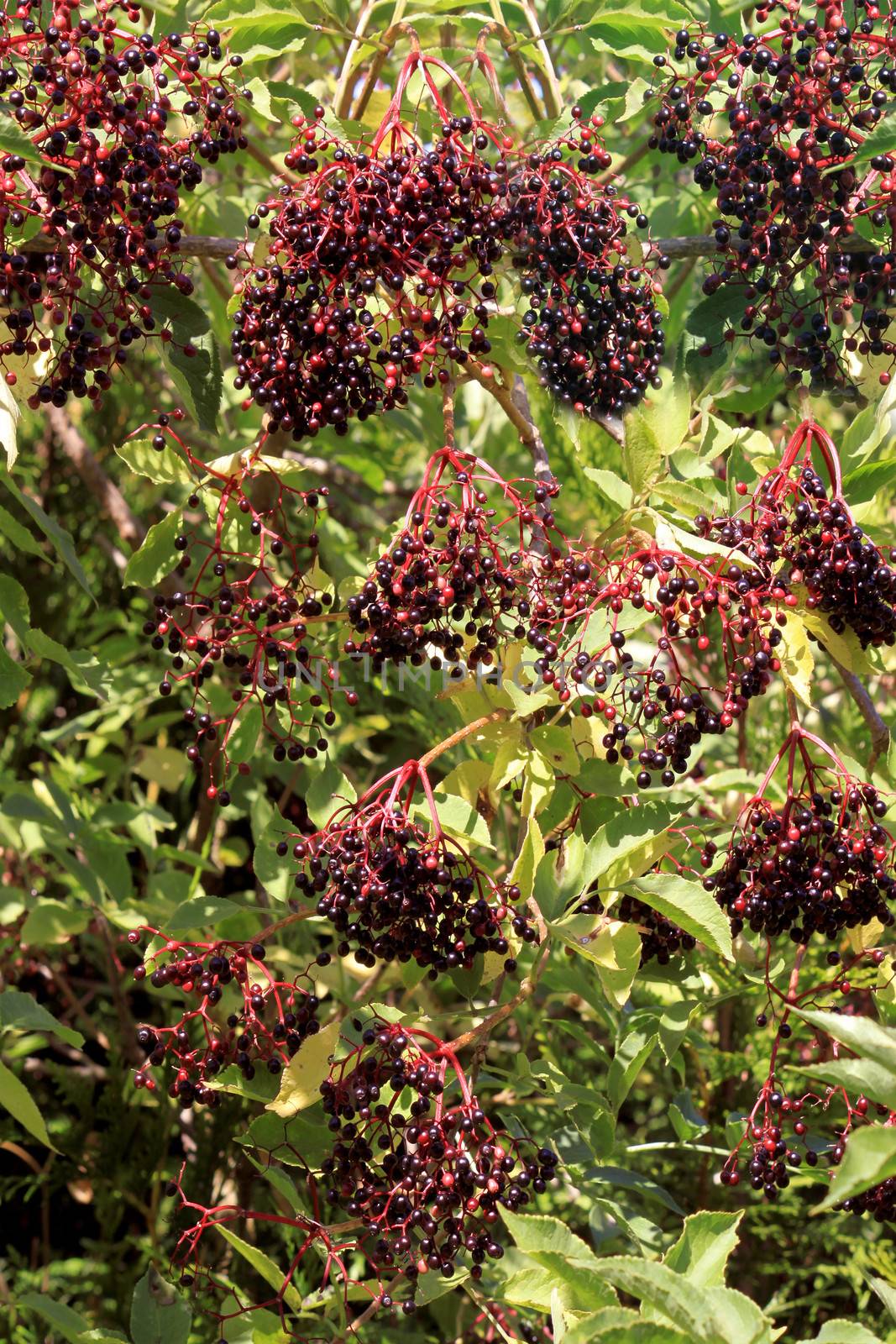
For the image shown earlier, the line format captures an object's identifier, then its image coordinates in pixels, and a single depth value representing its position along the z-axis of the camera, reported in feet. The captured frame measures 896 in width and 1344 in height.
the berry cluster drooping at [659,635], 6.50
